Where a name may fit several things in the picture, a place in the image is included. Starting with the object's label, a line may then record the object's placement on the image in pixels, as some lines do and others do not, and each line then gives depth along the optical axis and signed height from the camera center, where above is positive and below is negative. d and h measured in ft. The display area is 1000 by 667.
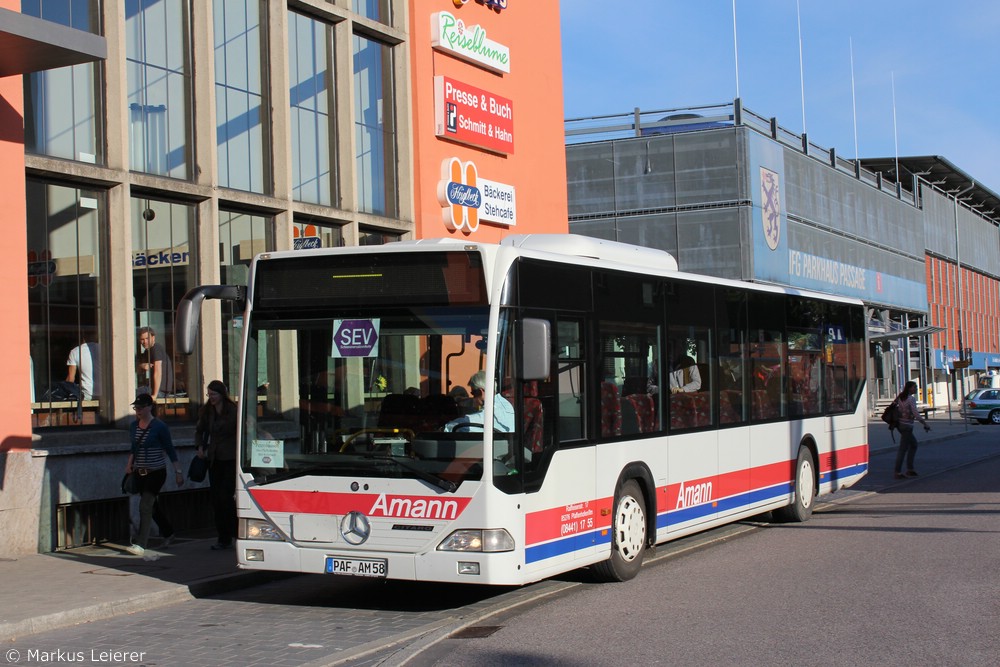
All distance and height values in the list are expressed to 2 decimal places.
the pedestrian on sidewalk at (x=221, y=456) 43.04 -2.45
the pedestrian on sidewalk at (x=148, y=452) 40.52 -2.09
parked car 166.50 -6.30
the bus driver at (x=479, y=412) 29.14 -0.82
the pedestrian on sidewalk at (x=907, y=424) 73.77 -3.76
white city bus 29.32 -0.87
